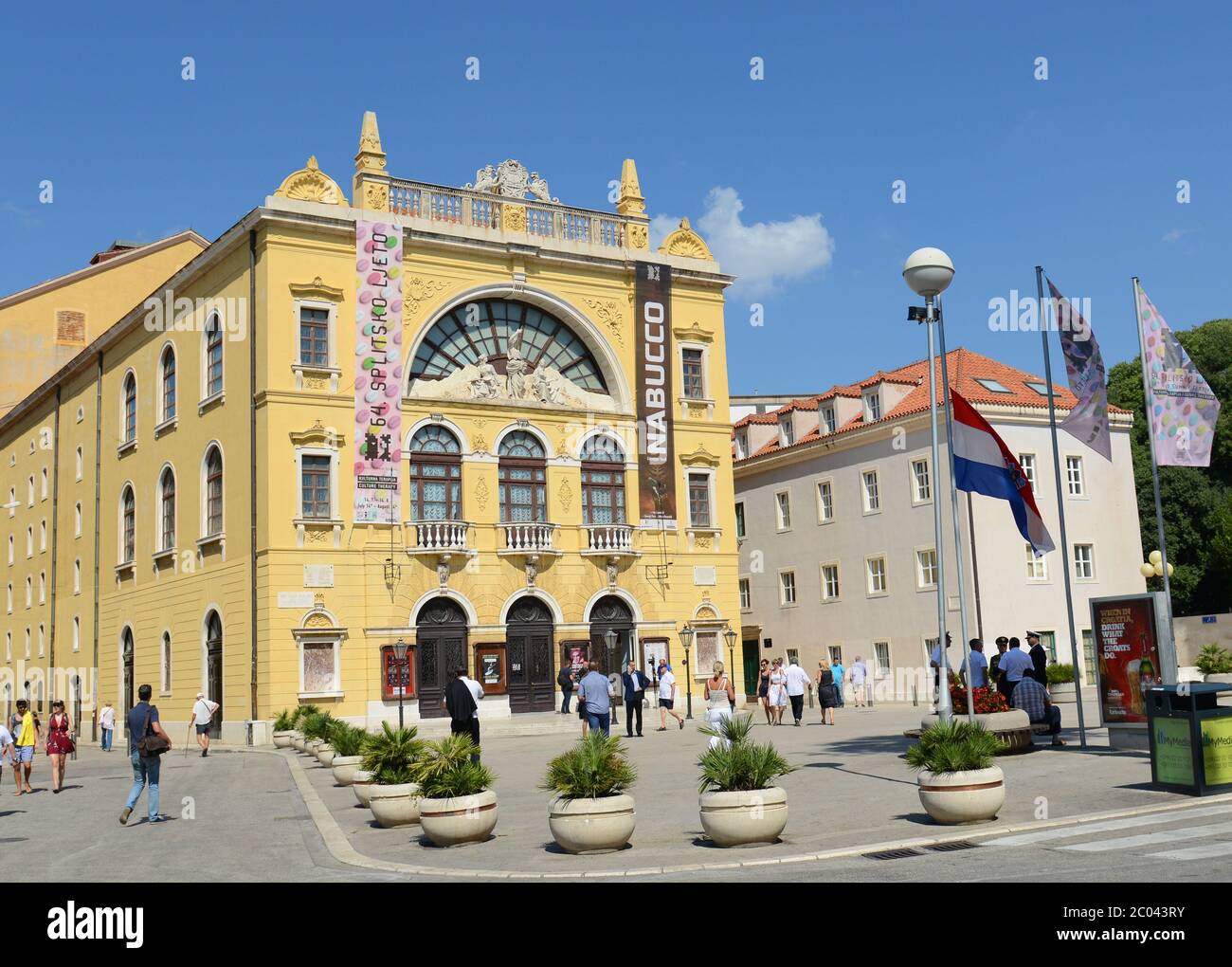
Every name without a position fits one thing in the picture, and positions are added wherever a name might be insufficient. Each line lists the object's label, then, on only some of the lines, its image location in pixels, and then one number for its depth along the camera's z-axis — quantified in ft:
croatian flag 64.75
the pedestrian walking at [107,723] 135.13
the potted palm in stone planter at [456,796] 44.14
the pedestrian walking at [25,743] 78.28
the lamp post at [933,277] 55.31
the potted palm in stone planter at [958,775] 41.37
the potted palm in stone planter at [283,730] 111.96
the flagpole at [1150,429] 59.21
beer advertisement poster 61.16
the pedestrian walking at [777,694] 110.42
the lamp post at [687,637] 138.62
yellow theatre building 120.88
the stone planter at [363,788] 57.57
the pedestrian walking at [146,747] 56.95
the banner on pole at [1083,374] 64.95
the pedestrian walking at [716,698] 72.13
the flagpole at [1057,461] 65.16
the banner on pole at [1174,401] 62.13
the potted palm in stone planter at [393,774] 50.93
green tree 188.75
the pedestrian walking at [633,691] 99.91
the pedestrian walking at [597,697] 75.46
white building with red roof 143.74
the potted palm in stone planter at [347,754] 69.05
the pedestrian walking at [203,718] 110.63
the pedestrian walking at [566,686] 123.13
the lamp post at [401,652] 110.01
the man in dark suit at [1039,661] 75.20
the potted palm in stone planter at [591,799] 40.63
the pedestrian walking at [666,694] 110.11
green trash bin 45.24
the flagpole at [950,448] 55.32
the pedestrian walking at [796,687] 107.14
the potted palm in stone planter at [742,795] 40.04
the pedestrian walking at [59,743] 79.71
